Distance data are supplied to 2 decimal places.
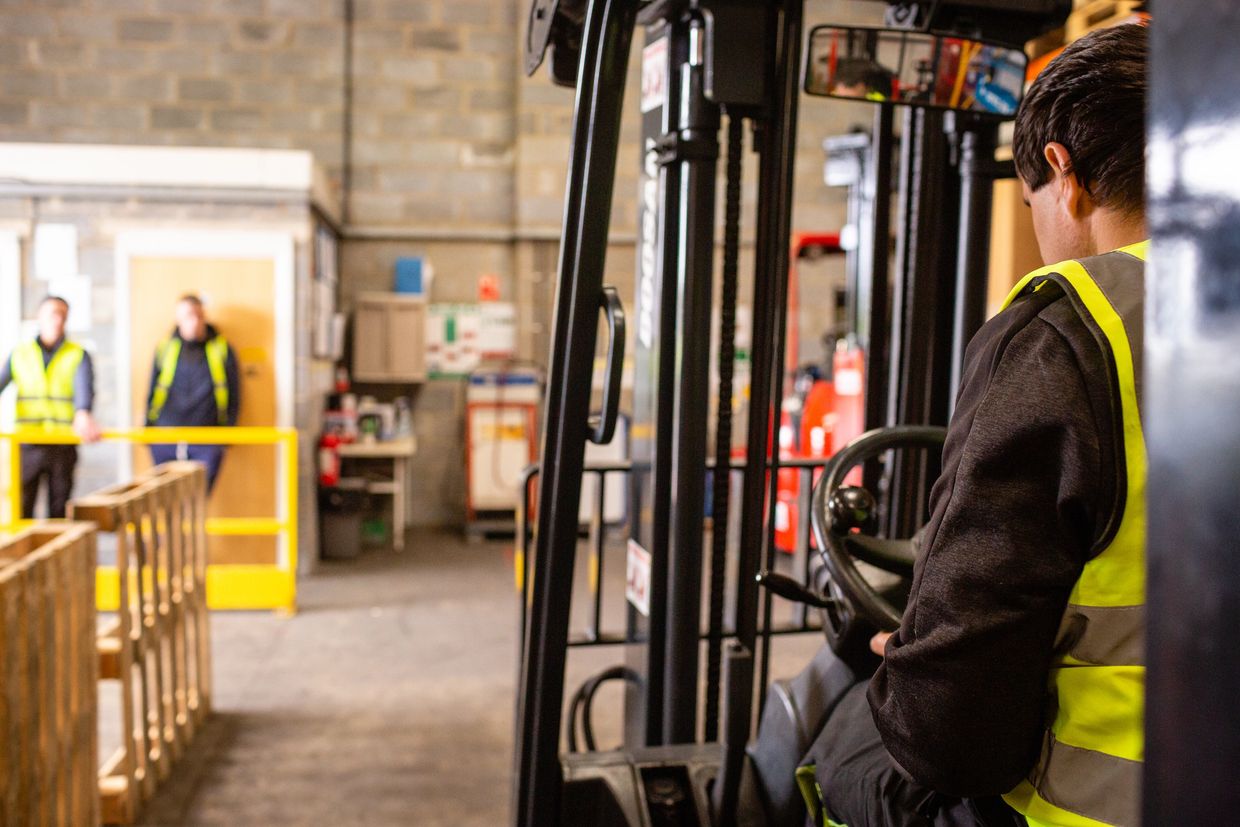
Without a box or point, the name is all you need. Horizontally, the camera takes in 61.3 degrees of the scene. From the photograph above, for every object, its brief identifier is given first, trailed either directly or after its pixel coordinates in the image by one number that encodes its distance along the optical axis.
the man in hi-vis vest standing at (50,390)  7.27
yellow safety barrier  6.59
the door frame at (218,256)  7.71
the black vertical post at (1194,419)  0.41
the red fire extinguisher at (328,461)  8.60
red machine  7.45
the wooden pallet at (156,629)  3.86
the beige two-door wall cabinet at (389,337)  10.09
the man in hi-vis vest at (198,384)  7.50
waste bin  8.73
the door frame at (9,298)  7.98
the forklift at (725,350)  1.83
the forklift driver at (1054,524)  1.00
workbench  9.16
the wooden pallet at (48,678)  2.71
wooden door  7.76
